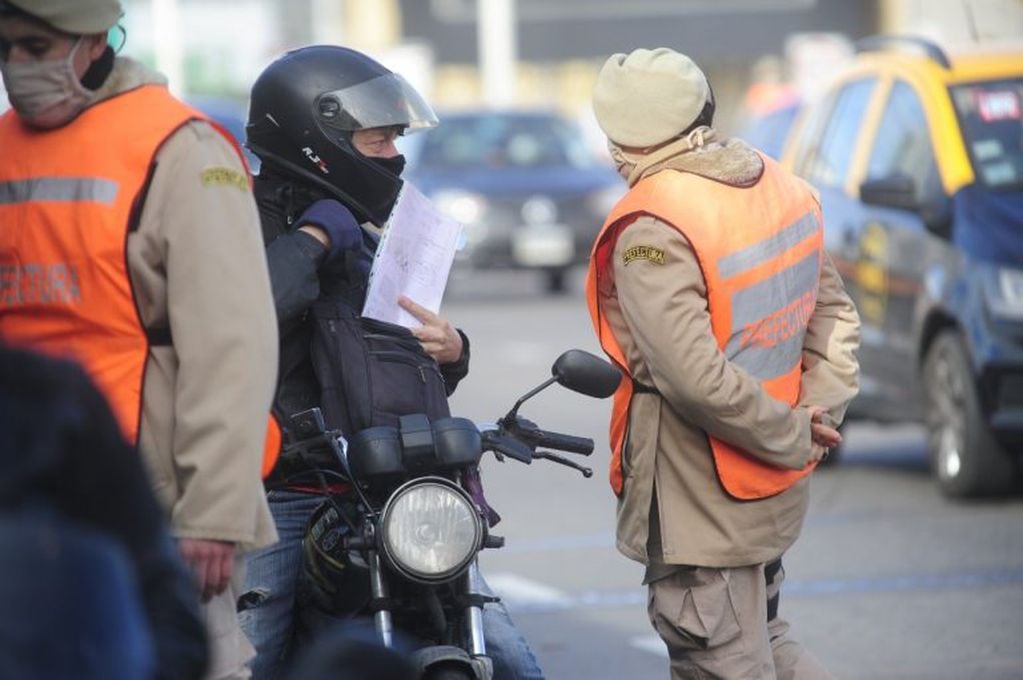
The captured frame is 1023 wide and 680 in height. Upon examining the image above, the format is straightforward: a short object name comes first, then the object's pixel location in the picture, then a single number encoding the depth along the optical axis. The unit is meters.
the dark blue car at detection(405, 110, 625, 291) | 45.09
